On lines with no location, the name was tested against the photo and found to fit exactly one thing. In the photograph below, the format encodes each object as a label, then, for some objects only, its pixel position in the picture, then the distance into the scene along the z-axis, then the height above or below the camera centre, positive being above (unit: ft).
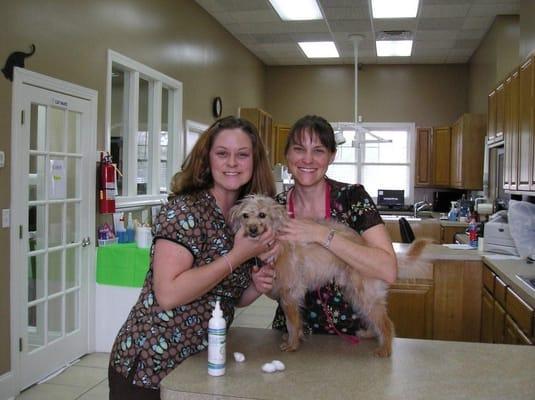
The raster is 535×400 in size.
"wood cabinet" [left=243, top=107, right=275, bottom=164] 25.39 +3.16
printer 12.80 -1.21
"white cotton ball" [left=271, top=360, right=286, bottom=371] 4.65 -1.57
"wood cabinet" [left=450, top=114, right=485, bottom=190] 23.02 +1.65
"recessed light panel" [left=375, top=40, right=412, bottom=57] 24.73 +6.79
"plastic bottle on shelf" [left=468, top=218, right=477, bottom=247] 14.49 -1.29
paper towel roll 18.98 -0.70
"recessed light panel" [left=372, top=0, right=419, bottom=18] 19.19 +6.70
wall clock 22.27 +3.30
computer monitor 28.07 -0.59
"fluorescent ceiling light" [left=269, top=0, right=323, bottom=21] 19.72 +6.81
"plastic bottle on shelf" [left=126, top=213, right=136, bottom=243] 14.21 -1.34
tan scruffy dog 5.47 -0.95
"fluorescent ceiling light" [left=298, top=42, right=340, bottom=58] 25.52 +6.84
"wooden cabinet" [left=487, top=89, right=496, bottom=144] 18.01 +2.45
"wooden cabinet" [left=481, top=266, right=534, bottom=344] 9.00 -2.37
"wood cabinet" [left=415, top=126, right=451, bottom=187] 27.14 +1.66
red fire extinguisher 13.33 +0.01
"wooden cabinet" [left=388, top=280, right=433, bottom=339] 12.34 -2.78
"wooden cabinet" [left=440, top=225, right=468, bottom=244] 21.51 -1.77
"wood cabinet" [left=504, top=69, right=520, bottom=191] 14.44 +1.64
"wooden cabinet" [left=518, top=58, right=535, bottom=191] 12.82 +1.58
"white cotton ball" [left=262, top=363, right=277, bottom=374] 4.60 -1.58
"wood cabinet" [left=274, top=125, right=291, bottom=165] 28.84 +2.44
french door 10.98 -0.93
